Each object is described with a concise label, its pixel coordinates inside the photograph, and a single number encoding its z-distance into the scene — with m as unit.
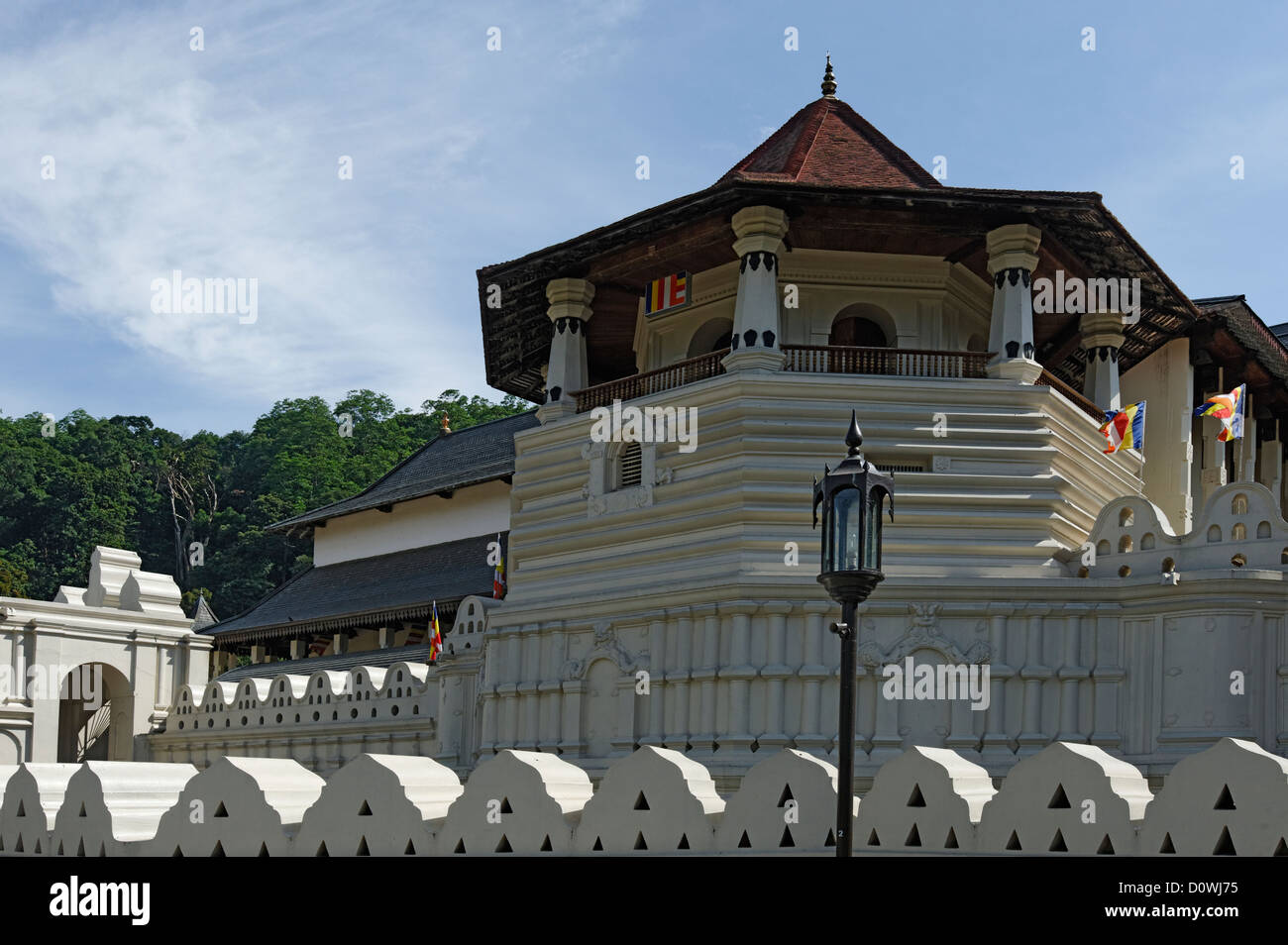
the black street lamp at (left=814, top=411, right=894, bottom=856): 12.86
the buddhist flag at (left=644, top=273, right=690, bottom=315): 29.06
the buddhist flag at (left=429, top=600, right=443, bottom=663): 32.53
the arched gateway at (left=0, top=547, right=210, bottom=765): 33.50
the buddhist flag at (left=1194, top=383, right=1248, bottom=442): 28.14
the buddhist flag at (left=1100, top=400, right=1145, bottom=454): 29.08
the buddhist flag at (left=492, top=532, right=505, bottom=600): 32.26
